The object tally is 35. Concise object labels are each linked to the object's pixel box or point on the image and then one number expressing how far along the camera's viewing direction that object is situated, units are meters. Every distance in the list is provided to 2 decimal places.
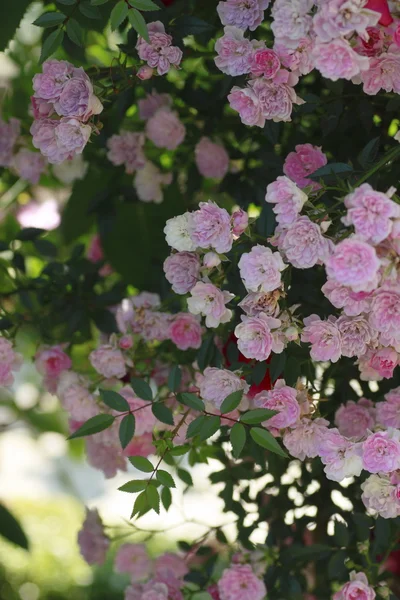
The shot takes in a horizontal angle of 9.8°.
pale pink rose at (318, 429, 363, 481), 1.33
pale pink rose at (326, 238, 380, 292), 1.24
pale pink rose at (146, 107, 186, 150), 1.53
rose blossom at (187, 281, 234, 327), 1.33
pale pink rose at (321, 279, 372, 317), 1.28
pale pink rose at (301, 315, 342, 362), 1.32
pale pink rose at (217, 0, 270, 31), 1.34
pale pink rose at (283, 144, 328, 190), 1.38
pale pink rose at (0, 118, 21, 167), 1.54
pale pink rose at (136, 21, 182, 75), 1.36
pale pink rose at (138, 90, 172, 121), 1.54
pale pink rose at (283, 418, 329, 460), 1.37
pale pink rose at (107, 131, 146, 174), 1.55
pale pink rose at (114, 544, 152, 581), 1.61
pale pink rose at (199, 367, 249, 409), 1.36
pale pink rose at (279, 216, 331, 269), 1.27
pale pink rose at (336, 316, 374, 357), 1.32
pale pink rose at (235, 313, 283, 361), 1.31
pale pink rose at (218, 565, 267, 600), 1.47
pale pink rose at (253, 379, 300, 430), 1.35
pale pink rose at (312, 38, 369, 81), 1.26
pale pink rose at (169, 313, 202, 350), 1.44
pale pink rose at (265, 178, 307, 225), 1.29
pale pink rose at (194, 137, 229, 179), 1.55
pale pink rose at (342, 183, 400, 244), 1.24
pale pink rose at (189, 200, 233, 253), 1.31
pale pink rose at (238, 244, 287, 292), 1.29
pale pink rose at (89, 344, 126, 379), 1.46
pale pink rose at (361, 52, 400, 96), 1.31
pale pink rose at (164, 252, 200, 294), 1.34
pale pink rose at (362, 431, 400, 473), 1.32
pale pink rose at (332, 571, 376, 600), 1.39
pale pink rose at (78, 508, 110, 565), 1.58
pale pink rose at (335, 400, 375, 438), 1.42
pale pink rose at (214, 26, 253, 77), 1.34
